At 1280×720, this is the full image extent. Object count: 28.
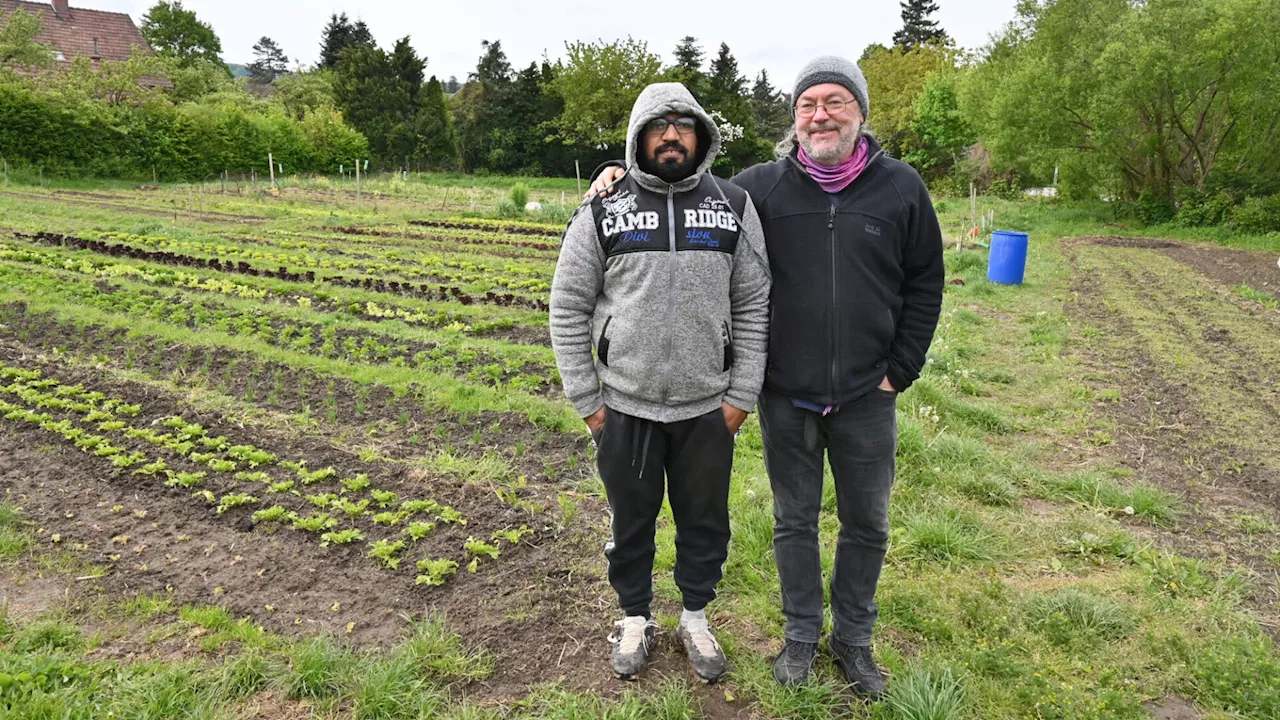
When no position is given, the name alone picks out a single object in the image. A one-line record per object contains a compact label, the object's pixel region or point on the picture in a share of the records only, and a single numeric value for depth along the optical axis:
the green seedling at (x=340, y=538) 3.97
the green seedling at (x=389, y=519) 4.14
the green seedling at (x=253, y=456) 4.95
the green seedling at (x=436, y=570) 3.63
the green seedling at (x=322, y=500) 4.36
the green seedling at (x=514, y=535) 3.97
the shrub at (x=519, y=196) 22.59
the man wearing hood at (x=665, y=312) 2.61
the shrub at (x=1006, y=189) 34.94
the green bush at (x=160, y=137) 26.58
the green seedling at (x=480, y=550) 3.86
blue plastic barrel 12.62
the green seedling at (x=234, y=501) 4.32
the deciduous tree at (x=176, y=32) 53.41
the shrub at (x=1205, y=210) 21.53
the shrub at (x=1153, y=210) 23.50
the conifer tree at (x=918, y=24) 67.62
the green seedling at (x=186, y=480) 4.59
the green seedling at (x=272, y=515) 4.20
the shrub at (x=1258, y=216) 20.08
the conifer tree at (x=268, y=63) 90.12
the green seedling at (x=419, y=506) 4.29
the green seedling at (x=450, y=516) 4.19
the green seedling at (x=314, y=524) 4.11
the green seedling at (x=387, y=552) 3.78
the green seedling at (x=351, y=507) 4.26
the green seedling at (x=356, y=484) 4.57
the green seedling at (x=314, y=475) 4.66
